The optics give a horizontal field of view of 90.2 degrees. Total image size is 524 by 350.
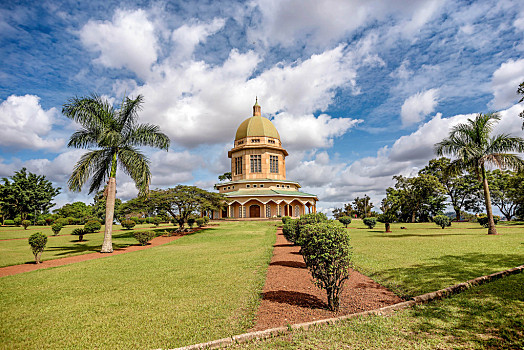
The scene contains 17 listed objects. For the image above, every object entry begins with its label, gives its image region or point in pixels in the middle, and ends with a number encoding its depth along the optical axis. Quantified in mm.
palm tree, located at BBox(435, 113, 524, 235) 18172
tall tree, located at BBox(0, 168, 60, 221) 43859
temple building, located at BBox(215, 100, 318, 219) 43812
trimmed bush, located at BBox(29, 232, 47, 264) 11992
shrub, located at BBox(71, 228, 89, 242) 21812
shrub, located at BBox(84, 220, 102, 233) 24791
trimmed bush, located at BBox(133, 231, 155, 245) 18375
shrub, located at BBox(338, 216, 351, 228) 29559
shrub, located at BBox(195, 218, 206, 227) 31812
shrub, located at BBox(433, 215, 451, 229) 24109
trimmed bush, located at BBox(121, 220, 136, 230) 31094
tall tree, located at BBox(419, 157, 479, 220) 39000
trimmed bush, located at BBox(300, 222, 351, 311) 5449
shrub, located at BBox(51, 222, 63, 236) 25188
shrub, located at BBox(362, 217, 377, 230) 26256
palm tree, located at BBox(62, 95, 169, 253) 15336
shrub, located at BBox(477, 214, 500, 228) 24975
